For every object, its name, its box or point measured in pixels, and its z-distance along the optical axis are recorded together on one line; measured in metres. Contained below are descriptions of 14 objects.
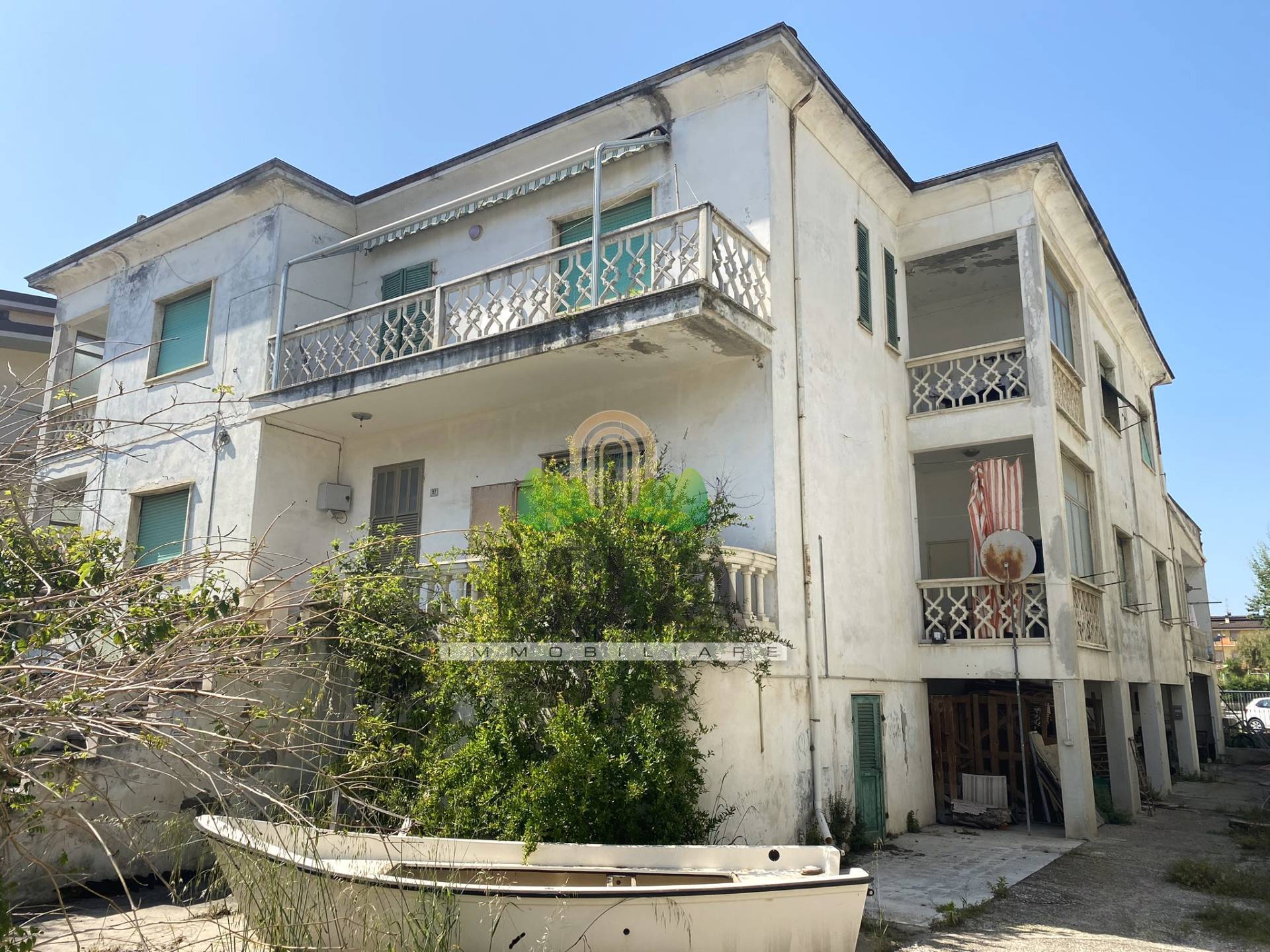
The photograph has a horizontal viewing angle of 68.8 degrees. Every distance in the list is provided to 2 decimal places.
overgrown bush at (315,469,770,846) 7.65
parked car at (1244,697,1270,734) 30.16
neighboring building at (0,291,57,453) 19.08
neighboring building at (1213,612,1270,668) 59.41
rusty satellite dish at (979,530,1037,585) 11.73
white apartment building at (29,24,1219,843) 10.16
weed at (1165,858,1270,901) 8.71
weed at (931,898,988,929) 7.65
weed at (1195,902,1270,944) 7.40
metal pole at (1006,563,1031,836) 11.43
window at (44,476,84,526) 16.08
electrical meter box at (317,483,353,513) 13.71
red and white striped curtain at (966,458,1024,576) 12.47
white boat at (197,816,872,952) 6.02
